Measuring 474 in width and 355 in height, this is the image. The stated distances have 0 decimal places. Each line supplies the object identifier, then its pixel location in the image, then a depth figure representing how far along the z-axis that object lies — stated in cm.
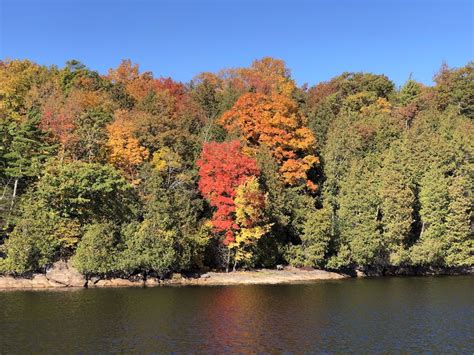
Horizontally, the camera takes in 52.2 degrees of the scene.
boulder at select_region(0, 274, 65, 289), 5358
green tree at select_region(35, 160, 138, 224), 5631
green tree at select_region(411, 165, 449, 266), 6662
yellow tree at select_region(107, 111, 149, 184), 6469
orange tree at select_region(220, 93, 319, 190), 7138
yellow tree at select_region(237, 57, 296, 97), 10009
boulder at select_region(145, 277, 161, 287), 5780
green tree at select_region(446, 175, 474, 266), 6712
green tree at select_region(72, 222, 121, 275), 5494
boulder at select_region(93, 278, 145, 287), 5648
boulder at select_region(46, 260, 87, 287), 5556
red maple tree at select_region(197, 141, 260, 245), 6147
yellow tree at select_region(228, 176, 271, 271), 6022
